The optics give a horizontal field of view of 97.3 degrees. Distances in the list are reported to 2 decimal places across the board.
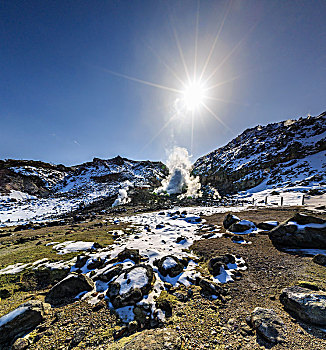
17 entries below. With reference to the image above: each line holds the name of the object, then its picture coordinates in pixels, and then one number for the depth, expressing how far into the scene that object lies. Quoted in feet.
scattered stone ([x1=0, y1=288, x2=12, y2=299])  18.74
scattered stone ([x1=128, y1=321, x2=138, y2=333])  12.94
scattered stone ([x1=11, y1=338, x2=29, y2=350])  11.85
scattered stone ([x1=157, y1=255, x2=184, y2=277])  21.01
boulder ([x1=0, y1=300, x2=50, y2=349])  12.69
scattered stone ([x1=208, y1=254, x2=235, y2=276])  21.06
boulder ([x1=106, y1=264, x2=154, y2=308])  15.70
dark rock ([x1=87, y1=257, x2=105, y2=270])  24.35
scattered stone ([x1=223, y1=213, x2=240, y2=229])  43.52
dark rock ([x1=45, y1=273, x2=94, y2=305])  17.63
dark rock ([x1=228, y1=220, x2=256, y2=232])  38.68
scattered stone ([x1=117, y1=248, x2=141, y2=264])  25.12
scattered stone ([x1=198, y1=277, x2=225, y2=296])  16.88
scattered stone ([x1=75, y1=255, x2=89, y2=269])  24.89
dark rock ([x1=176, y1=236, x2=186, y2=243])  35.46
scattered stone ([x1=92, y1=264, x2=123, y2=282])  20.47
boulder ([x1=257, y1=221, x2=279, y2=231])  38.32
